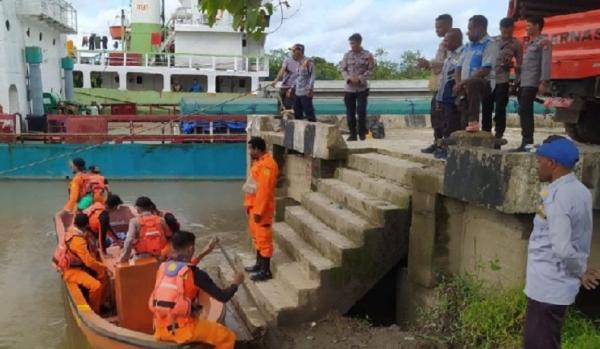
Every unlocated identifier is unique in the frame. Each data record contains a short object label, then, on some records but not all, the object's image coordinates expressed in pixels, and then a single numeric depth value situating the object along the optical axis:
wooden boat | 5.28
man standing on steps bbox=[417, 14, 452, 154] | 6.89
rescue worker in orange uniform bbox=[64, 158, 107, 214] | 9.11
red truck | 4.97
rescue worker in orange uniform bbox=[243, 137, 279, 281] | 6.12
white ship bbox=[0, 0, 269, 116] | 20.02
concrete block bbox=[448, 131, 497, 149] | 5.08
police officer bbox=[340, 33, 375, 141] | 8.27
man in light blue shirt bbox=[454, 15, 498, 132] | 5.84
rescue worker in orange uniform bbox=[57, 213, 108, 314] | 6.31
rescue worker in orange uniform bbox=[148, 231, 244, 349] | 4.54
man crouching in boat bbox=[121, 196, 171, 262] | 6.28
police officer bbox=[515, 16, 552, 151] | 5.33
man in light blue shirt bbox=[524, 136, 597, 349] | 3.13
